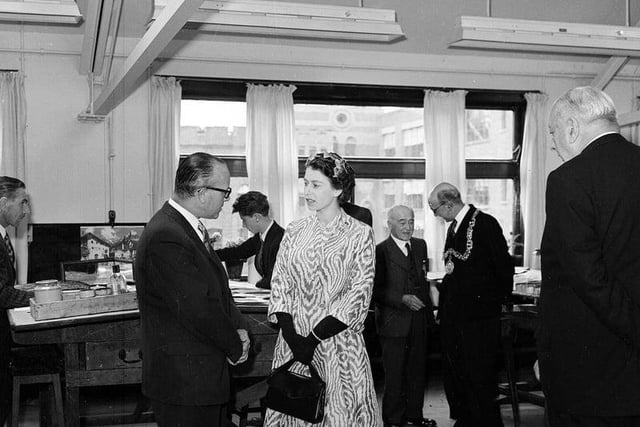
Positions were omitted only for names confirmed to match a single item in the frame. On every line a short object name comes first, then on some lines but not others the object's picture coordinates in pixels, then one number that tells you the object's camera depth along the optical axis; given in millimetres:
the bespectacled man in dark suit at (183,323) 2777
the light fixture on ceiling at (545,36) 5840
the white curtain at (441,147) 8594
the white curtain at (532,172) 8898
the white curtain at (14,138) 7316
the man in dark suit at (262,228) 5082
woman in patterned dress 3223
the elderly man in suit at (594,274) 2254
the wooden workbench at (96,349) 3646
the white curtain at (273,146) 8016
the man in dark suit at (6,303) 3957
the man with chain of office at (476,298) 4848
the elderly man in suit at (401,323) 5301
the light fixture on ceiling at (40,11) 5035
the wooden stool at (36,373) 4148
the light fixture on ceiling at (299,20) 5211
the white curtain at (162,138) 7680
